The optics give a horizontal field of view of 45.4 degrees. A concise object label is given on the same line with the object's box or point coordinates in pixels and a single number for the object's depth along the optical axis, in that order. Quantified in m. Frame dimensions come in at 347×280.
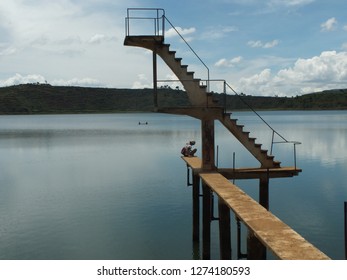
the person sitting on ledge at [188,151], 20.48
